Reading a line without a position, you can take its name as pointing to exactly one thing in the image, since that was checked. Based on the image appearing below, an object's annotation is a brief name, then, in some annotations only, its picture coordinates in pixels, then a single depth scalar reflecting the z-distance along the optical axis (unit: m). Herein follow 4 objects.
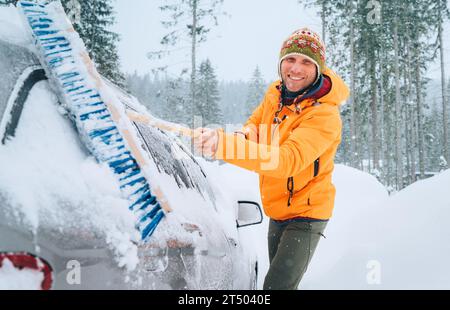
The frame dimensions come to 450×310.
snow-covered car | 0.84
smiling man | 1.95
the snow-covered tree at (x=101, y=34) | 14.93
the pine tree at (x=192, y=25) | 17.92
